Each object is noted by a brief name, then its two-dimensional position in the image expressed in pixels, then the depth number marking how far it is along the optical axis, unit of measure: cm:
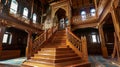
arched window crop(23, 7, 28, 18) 831
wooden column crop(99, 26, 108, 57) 541
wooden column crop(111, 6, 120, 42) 301
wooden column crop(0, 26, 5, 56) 523
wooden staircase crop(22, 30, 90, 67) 288
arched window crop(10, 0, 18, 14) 689
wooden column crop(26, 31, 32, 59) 363
